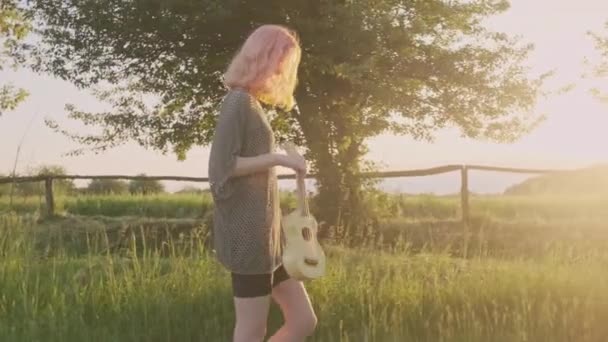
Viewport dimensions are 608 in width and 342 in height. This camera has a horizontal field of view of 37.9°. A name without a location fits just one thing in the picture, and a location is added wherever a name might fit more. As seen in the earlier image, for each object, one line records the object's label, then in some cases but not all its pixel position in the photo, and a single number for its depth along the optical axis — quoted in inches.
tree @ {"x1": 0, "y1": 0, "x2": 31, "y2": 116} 815.9
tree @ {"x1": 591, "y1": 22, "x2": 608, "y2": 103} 964.0
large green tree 608.1
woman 165.2
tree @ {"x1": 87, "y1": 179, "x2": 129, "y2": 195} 1005.8
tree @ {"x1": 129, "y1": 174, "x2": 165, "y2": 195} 984.3
